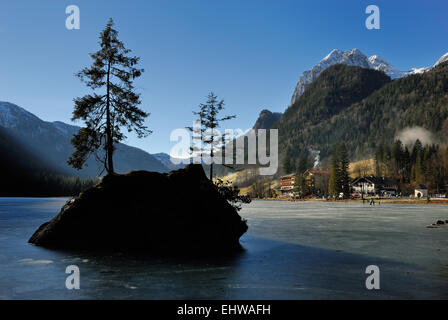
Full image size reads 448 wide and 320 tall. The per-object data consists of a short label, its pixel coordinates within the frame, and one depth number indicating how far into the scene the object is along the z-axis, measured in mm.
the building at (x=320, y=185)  190912
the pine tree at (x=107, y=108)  24406
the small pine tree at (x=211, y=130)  32719
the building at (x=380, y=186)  179250
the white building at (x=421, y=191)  152900
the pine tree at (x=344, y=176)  150375
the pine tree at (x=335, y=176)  150125
